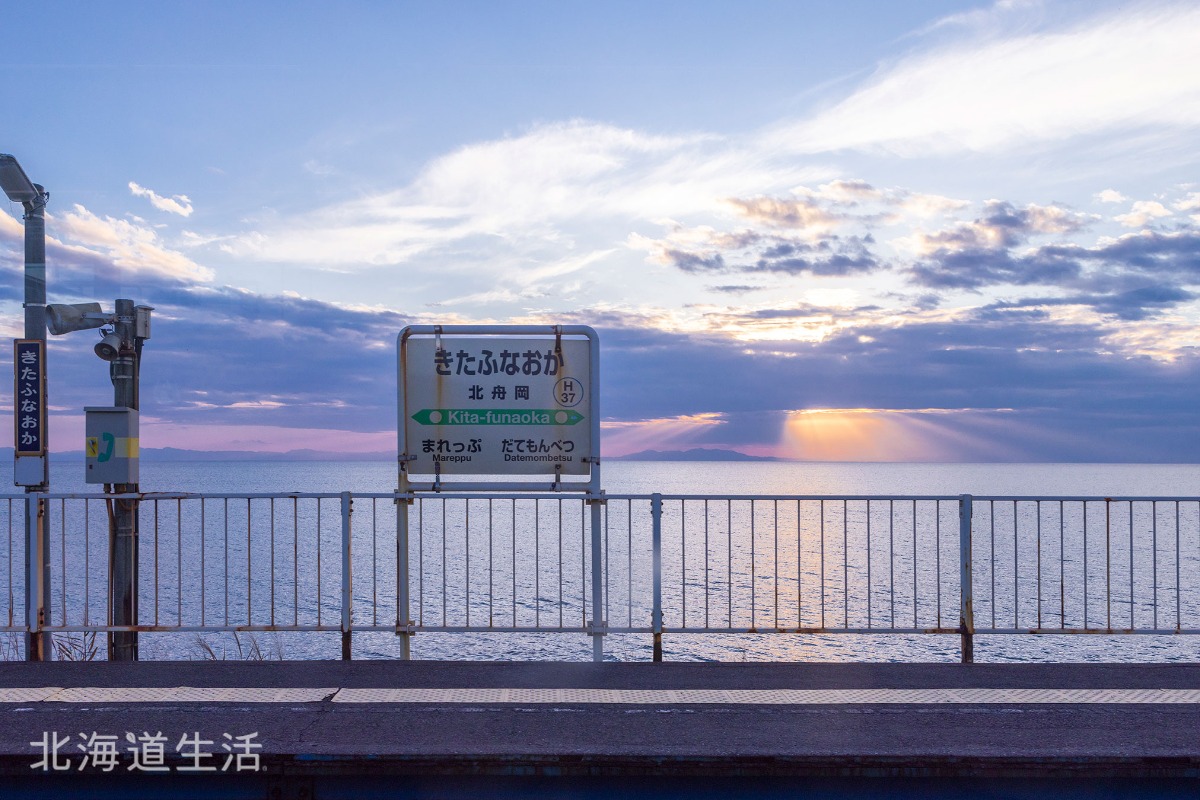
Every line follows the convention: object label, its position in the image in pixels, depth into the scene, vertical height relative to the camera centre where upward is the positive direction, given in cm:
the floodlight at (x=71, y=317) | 936 +87
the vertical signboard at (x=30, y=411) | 915 -4
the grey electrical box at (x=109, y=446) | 888 -37
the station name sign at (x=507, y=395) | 855 +10
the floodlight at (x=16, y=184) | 905 +214
